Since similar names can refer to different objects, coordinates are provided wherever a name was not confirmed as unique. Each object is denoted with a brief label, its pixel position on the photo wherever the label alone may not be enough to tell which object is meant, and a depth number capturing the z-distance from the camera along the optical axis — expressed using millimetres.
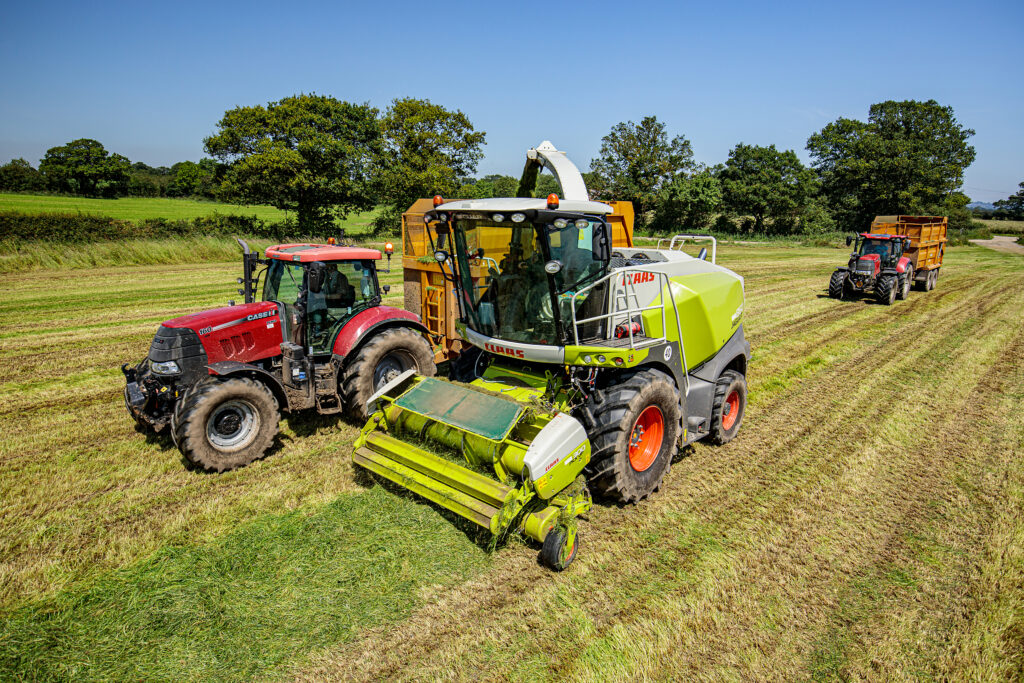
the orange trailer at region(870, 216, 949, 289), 17734
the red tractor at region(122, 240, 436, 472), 5398
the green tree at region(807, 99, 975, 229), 47031
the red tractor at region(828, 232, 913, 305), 15578
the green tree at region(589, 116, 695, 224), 47969
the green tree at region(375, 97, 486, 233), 32153
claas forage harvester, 4215
